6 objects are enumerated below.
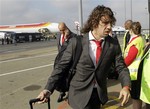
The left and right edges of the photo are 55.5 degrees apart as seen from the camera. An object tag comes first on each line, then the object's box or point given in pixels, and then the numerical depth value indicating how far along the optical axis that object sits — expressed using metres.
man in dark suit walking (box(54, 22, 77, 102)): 3.62
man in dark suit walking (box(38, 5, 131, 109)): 1.48
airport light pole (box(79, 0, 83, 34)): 7.35
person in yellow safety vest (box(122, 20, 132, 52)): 3.11
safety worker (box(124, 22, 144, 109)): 2.25
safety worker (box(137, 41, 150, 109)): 1.78
